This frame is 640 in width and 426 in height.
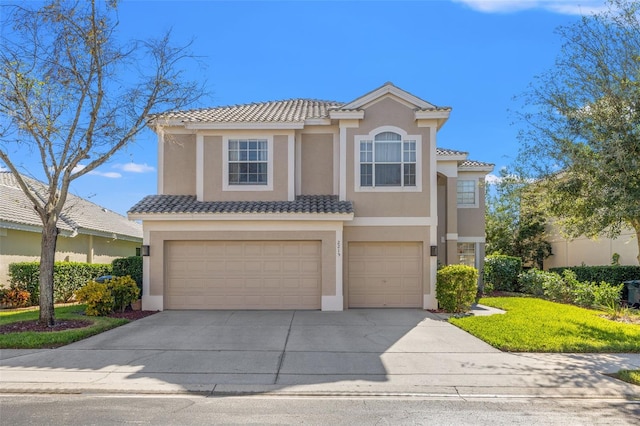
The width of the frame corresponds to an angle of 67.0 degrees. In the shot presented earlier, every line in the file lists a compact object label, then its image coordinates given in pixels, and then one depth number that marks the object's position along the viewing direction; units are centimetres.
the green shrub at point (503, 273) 2227
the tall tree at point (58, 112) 1127
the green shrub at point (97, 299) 1300
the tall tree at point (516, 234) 2688
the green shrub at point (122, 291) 1377
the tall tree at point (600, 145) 1054
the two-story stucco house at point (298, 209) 1477
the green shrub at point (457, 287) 1428
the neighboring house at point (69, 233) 1761
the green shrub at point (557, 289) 1815
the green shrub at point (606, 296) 1553
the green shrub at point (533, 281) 1973
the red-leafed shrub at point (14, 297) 1628
